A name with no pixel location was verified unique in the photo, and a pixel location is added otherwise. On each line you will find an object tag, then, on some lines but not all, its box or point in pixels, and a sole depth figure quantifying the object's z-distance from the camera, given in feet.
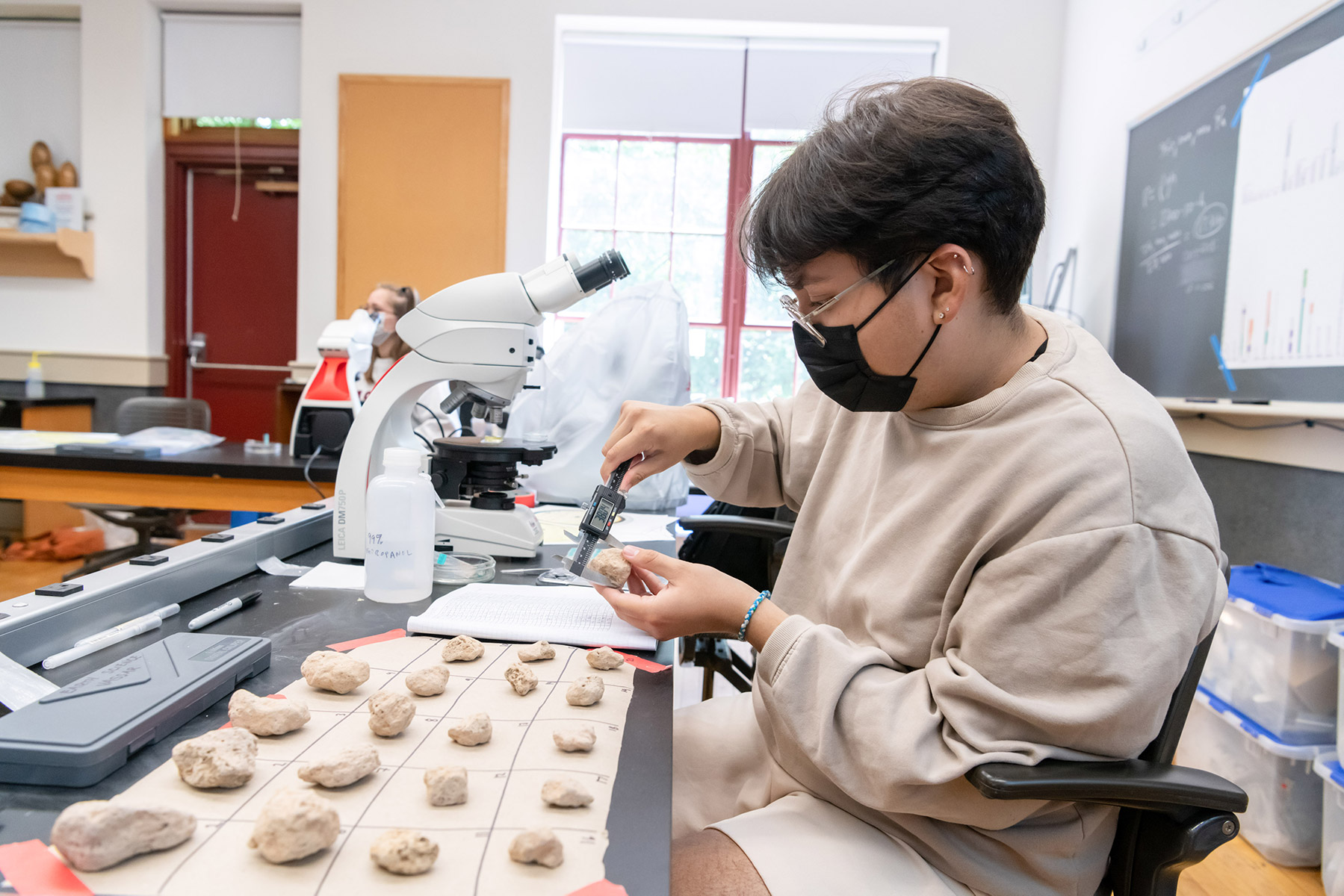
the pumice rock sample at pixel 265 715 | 2.20
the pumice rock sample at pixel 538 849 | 1.73
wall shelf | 13.70
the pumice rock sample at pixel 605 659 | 2.87
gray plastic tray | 1.88
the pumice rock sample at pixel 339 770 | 1.96
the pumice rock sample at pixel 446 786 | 1.93
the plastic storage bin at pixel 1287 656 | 5.66
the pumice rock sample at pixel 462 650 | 2.88
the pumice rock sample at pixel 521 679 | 2.62
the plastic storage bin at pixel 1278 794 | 5.85
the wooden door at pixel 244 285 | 15.05
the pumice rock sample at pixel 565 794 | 1.96
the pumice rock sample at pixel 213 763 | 1.91
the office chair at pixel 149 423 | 10.84
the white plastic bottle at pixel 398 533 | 3.55
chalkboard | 6.22
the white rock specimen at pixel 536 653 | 2.91
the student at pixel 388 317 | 9.09
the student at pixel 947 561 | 2.30
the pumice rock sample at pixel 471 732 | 2.24
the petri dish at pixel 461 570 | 4.04
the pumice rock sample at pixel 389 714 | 2.25
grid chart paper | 1.64
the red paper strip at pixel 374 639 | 2.98
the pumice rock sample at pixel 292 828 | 1.66
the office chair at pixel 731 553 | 5.67
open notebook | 3.15
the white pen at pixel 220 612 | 3.05
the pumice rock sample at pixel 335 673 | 2.51
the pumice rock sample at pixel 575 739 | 2.23
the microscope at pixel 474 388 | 4.32
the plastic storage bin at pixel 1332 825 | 5.30
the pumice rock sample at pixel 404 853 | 1.66
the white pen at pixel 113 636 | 2.63
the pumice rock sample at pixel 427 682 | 2.56
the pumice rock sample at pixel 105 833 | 1.59
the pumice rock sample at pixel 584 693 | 2.55
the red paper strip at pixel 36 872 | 1.54
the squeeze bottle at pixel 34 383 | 13.50
